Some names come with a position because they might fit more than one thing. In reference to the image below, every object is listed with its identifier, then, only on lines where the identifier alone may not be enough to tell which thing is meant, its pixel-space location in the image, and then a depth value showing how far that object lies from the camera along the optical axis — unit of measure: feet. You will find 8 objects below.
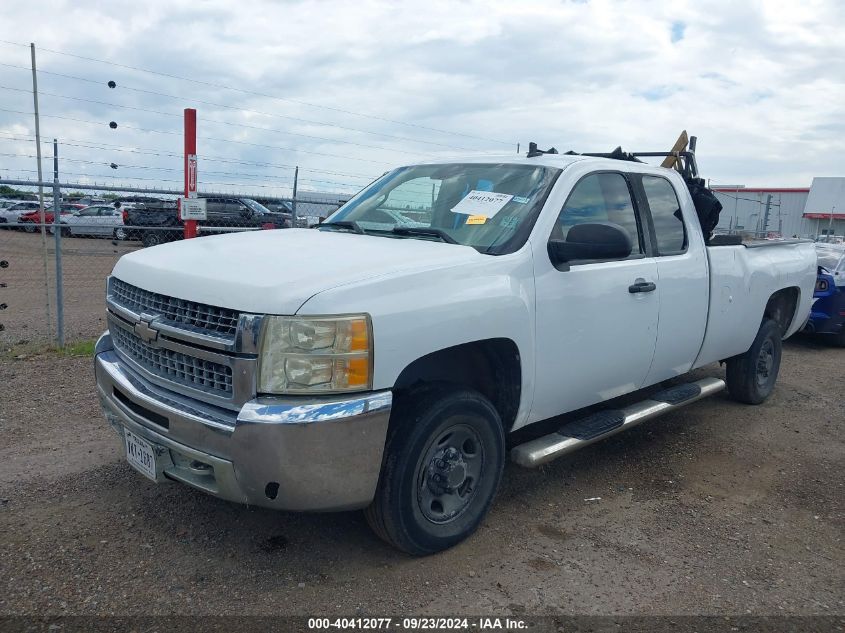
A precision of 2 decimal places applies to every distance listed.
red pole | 22.76
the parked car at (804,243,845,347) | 30.19
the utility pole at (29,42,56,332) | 24.40
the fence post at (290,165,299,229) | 30.12
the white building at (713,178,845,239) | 97.40
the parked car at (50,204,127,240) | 35.53
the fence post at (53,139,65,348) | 22.47
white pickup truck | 9.37
